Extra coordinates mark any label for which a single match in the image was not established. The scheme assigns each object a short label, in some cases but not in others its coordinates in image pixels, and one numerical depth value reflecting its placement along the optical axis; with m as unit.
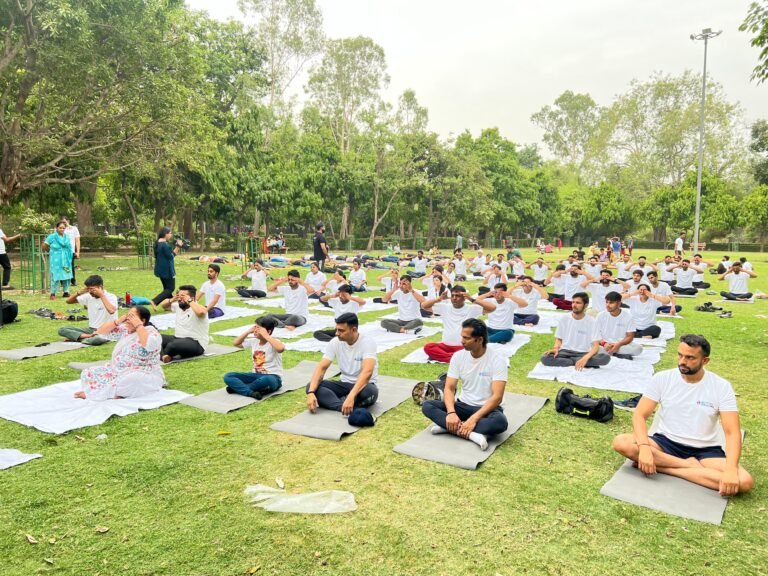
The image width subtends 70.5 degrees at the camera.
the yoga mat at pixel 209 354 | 7.74
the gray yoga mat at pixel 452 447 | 4.72
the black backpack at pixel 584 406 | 5.86
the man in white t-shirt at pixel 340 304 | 9.86
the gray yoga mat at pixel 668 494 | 3.86
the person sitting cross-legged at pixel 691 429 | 4.09
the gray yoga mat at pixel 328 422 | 5.37
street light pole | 28.22
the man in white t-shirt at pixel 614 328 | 8.40
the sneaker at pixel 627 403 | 6.24
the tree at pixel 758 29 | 8.59
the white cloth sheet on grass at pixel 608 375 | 7.30
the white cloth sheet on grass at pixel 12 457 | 4.55
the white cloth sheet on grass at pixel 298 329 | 10.59
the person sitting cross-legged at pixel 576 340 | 8.11
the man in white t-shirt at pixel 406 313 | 11.08
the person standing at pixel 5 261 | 13.05
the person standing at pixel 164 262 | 12.70
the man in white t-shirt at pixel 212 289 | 10.01
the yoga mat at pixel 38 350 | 8.20
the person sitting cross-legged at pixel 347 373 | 5.86
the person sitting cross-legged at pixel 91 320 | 9.05
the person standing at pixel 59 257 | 13.34
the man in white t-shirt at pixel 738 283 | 16.03
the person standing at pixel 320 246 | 18.62
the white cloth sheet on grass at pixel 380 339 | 9.61
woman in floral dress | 6.27
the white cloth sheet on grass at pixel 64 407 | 5.54
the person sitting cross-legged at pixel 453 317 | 8.38
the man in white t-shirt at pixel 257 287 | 15.48
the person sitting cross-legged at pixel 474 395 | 5.09
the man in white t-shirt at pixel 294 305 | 11.50
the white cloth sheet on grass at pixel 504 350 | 8.66
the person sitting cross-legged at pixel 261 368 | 6.52
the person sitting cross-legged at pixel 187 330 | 8.14
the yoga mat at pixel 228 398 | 6.12
